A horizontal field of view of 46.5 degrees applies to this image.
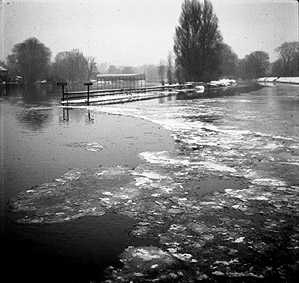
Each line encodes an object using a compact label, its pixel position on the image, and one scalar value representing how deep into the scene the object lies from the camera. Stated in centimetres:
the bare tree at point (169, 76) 7331
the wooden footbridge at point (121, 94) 3172
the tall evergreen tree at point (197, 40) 5734
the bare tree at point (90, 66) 13859
